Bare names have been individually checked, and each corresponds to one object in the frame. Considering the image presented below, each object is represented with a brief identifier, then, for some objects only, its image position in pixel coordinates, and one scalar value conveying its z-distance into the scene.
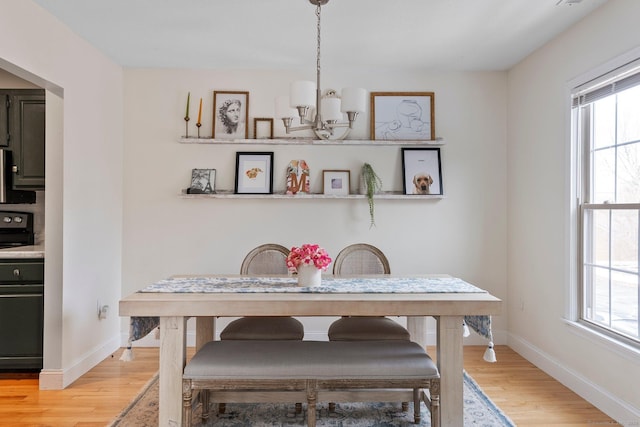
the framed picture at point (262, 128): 4.22
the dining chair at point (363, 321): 2.83
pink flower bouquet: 2.66
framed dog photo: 4.20
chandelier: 2.43
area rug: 2.65
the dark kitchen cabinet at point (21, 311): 3.28
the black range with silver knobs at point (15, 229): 3.89
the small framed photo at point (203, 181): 4.16
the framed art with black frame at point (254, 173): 4.17
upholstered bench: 2.26
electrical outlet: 3.80
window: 2.70
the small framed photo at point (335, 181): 4.20
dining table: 2.30
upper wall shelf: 4.13
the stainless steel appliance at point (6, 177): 3.59
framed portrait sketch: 4.22
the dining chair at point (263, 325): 2.85
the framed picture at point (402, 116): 4.24
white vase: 2.67
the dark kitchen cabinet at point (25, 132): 3.57
